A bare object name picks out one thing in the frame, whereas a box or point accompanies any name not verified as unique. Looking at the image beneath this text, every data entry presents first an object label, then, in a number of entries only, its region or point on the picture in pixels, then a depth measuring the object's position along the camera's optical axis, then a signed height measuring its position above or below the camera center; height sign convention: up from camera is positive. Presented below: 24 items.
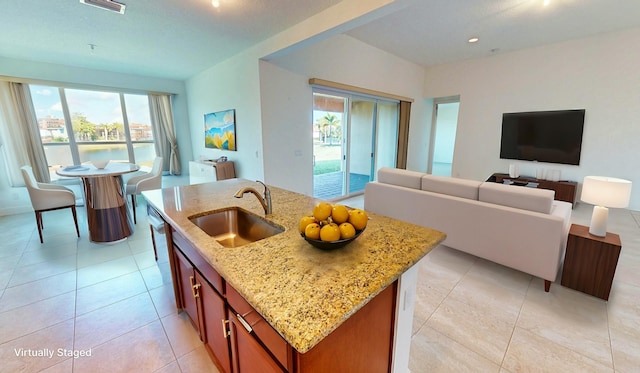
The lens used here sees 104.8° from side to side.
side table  1.92 -0.99
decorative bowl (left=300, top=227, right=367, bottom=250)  0.95 -0.39
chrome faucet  1.46 -0.35
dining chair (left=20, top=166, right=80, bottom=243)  3.02 -0.66
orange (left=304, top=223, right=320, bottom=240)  0.97 -0.35
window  4.30 +0.36
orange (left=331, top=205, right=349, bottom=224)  1.03 -0.31
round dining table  3.01 -0.73
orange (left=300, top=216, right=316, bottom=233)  1.03 -0.33
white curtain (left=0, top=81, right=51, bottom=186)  3.88 +0.23
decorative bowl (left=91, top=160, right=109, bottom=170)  3.35 -0.26
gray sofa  2.05 -0.73
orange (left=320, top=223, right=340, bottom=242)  0.94 -0.35
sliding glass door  4.55 +0.02
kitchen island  0.72 -0.47
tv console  4.19 -0.82
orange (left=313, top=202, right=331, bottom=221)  1.03 -0.29
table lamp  1.85 -0.45
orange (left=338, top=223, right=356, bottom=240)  0.97 -0.35
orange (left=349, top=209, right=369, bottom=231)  1.02 -0.33
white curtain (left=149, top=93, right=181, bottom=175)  5.28 +0.29
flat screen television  4.35 +0.04
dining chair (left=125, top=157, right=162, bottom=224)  3.77 -0.62
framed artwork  4.26 +0.23
